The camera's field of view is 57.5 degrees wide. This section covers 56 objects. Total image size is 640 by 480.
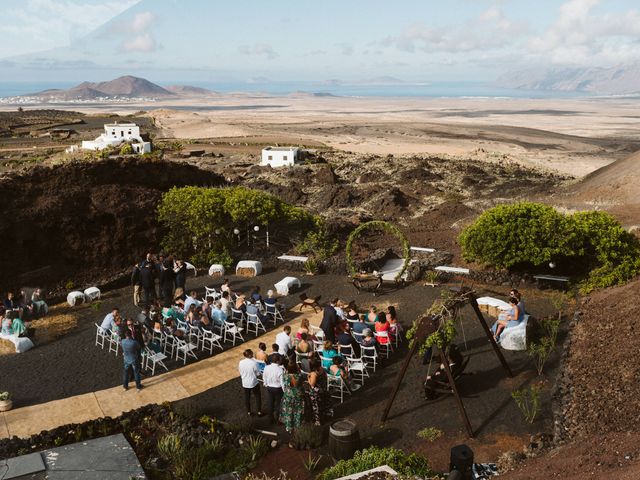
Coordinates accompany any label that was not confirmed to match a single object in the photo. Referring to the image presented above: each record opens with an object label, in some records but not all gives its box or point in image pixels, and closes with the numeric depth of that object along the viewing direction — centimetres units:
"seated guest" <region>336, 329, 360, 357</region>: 1327
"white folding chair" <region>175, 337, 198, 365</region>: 1420
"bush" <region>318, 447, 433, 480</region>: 897
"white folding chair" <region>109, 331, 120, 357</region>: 1464
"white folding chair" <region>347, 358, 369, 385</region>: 1285
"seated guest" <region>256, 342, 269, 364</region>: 1205
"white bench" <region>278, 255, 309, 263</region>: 2101
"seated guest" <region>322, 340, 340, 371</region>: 1241
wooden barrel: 993
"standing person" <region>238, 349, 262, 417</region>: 1143
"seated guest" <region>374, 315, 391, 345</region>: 1393
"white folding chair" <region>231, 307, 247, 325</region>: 1586
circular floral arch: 1870
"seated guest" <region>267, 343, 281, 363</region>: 1140
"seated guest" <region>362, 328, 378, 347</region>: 1319
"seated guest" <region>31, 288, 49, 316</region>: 1747
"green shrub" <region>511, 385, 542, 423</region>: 1102
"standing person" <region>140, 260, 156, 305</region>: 1723
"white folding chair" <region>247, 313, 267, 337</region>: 1576
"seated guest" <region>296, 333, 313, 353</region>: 1293
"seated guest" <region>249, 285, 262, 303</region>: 1638
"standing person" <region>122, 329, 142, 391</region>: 1264
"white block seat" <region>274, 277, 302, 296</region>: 1862
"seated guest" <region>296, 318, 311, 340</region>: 1354
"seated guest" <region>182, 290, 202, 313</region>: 1554
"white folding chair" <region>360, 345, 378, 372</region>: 1317
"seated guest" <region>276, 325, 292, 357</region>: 1280
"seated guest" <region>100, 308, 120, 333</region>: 1476
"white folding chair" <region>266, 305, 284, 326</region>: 1650
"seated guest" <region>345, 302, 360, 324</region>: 1465
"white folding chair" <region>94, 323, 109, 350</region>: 1508
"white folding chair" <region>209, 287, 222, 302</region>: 1654
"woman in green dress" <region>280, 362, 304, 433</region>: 1091
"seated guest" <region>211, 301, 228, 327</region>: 1534
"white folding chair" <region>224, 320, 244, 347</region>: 1519
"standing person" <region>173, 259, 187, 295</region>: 1788
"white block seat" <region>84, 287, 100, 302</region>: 1861
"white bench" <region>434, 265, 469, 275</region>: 1930
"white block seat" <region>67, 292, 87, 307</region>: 1825
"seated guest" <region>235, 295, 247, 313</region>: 1581
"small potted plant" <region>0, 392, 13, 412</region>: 1224
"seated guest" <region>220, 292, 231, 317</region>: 1551
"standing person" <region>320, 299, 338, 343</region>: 1402
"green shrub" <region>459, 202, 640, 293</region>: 1783
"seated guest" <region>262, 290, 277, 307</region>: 1642
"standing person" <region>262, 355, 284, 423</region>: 1120
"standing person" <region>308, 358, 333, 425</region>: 1115
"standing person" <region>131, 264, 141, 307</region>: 1761
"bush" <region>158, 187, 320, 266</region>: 2162
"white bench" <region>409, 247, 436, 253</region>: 2339
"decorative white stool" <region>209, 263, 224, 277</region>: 2041
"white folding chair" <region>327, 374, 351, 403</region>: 1214
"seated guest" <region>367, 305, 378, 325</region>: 1476
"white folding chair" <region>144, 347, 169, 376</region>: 1370
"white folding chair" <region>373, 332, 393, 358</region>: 1396
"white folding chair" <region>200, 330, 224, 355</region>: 1462
